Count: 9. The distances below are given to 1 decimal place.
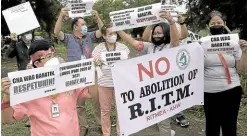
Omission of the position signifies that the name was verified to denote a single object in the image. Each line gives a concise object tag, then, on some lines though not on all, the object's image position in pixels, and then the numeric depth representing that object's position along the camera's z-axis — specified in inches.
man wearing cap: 70.8
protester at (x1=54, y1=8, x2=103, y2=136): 132.9
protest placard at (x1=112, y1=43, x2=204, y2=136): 92.4
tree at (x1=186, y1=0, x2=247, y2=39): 291.7
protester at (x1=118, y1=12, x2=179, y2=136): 104.1
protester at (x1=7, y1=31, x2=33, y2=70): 161.1
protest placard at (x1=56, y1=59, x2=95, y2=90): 75.2
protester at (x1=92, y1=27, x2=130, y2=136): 125.5
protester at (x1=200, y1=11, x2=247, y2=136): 99.2
